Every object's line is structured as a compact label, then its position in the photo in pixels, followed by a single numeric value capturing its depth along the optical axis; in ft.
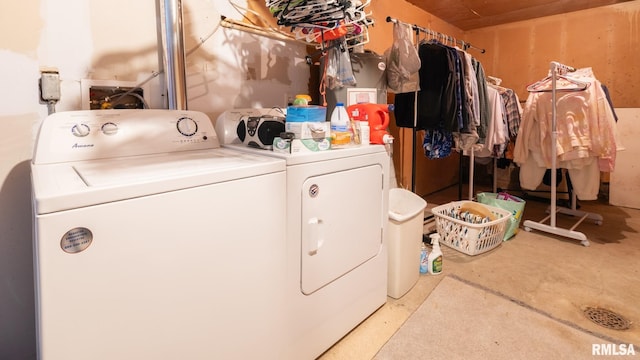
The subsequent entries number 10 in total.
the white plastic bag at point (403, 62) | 7.71
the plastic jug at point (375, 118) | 5.43
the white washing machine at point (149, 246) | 2.32
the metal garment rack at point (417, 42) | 8.34
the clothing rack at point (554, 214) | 8.10
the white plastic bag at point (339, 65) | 6.32
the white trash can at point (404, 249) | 5.79
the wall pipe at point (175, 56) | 5.02
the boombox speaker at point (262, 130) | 4.47
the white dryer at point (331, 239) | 3.96
